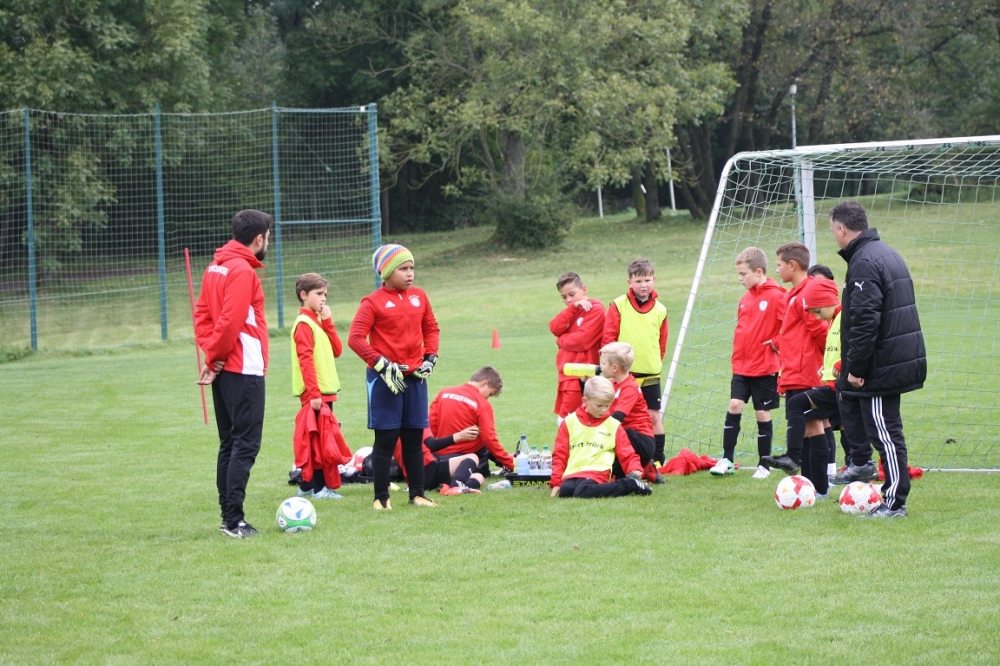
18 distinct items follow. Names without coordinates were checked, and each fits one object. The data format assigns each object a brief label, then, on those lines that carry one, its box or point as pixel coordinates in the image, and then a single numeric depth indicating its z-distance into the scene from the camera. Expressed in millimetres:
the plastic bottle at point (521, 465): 16769
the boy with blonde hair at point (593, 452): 15257
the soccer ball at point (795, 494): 14005
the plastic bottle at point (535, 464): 16769
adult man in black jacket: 12953
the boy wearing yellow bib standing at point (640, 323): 17046
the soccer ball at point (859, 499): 13506
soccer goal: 18428
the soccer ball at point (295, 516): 13514
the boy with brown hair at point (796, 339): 15372
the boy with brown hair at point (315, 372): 16124
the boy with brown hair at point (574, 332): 17138
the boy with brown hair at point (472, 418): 16800
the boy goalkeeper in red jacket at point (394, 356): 14520
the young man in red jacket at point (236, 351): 12846
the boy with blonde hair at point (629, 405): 16001
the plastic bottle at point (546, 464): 16677
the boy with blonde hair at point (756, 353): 16692
